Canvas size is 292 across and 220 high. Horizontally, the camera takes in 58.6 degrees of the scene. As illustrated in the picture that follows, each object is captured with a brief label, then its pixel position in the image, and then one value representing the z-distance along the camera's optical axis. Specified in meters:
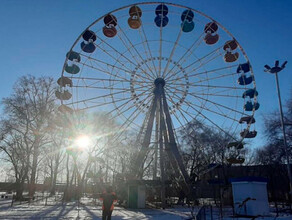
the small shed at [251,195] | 13.55
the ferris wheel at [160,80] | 18.94
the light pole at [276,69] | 18.73
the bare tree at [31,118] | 27.73
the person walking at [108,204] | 8.80
